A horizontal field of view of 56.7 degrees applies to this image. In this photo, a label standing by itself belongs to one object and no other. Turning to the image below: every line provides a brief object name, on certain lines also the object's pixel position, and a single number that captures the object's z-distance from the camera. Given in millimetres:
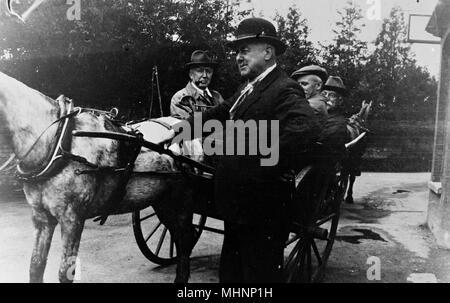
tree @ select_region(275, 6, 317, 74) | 6246
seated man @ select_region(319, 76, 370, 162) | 3721
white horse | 2787
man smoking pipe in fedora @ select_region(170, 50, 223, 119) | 4523
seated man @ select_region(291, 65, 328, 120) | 4723
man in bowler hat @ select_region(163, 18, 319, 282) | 2375
